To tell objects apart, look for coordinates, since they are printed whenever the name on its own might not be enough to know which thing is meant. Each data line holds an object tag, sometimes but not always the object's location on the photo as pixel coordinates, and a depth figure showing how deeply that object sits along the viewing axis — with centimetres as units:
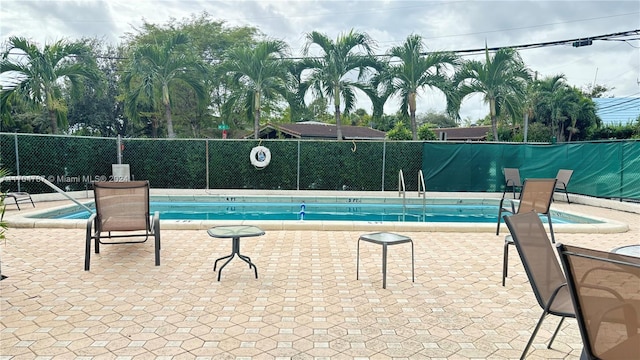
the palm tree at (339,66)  1390
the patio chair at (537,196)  546
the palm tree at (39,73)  1178
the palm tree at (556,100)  2306
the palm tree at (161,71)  1370
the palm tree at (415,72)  1400
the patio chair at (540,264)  210
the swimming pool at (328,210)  945
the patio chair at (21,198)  803
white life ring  1214
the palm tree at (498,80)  1420
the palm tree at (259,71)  1375
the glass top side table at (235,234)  387
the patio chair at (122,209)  432
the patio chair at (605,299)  149
